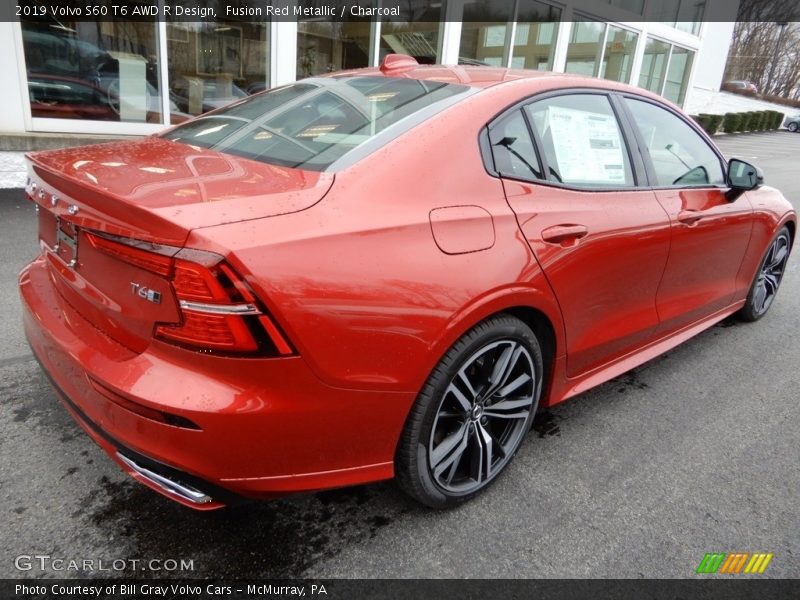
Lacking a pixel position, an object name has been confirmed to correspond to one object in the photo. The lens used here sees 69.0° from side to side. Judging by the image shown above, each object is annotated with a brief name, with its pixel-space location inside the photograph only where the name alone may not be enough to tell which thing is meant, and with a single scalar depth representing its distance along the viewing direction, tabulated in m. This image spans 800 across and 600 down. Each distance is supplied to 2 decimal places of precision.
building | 8.23
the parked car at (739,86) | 44.44
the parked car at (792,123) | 34.56
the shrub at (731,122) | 25.83
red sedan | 1.58
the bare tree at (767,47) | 51.81
